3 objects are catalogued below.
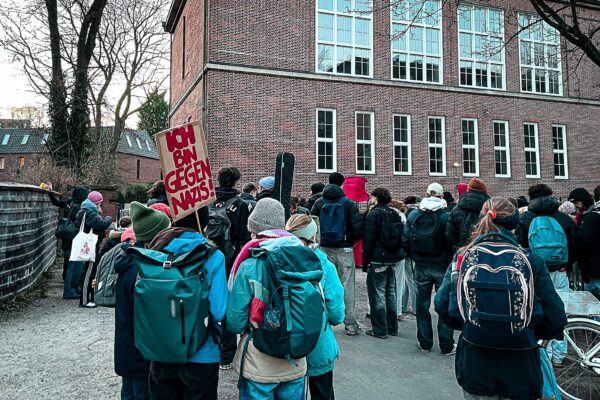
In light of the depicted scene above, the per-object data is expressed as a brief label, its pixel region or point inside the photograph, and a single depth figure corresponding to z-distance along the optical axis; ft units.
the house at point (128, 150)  181.68
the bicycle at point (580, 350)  13.67
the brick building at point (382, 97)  56.95
